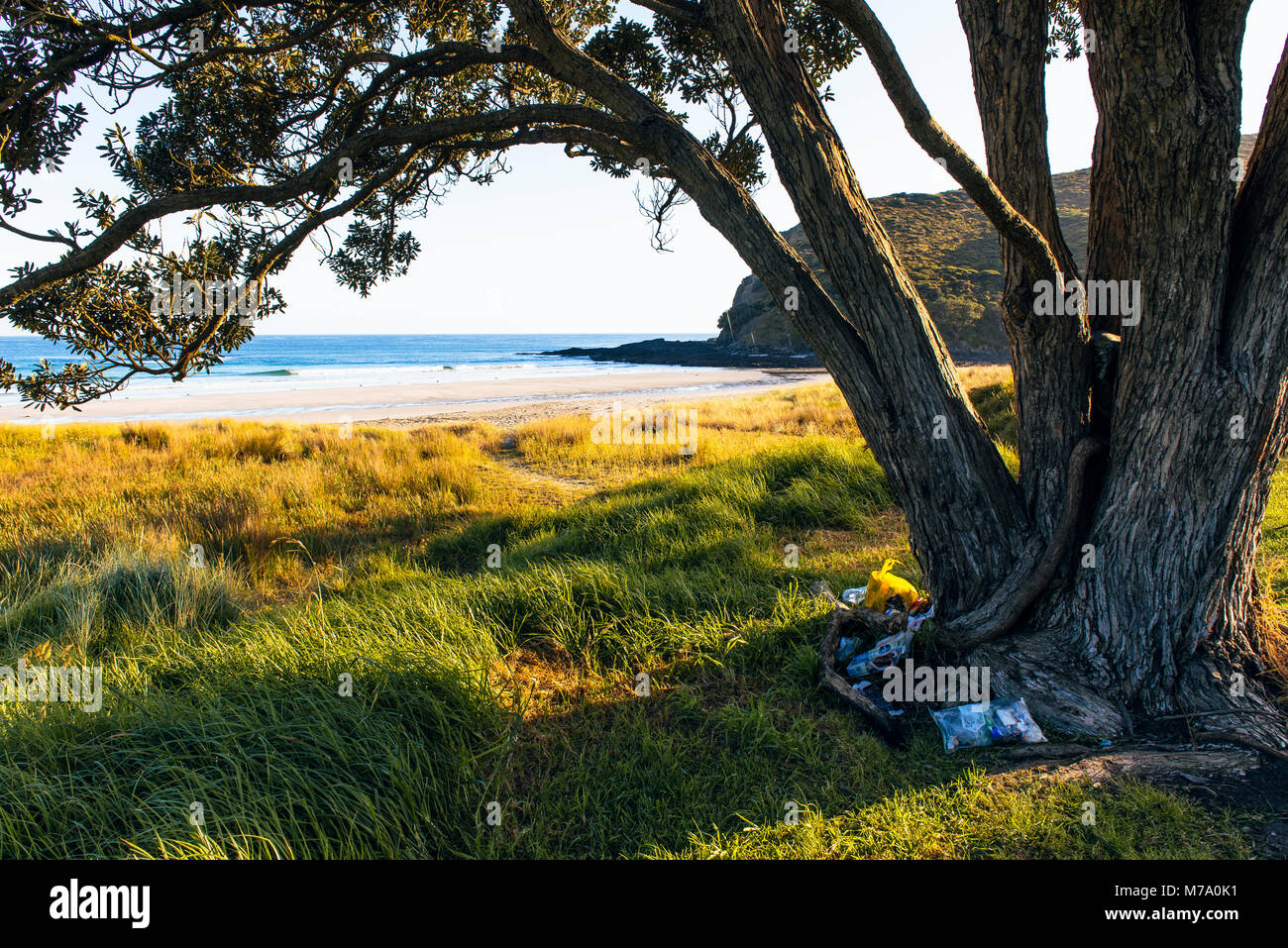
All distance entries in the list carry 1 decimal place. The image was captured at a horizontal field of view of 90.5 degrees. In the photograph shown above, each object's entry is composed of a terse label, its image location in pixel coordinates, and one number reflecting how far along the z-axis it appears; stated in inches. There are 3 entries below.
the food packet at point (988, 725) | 124.4
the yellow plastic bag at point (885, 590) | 168.1
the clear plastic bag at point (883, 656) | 147.4
